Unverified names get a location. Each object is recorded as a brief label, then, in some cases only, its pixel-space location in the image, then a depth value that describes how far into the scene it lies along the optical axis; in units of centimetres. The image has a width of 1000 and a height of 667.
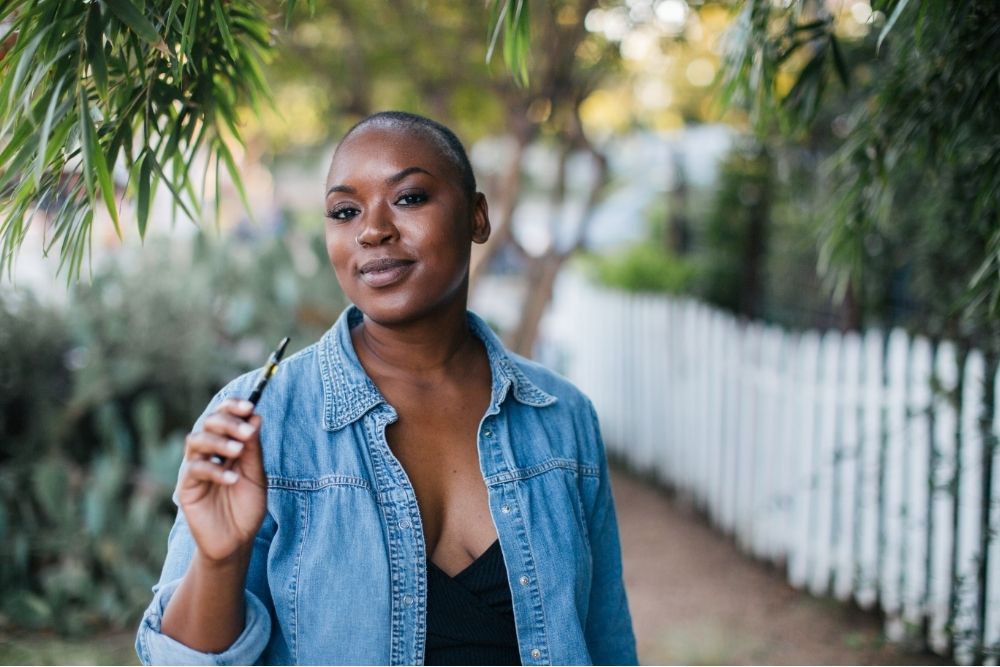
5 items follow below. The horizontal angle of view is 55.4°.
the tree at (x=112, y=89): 167
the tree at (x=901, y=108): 254
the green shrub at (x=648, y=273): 1056
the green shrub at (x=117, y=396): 497
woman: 165
